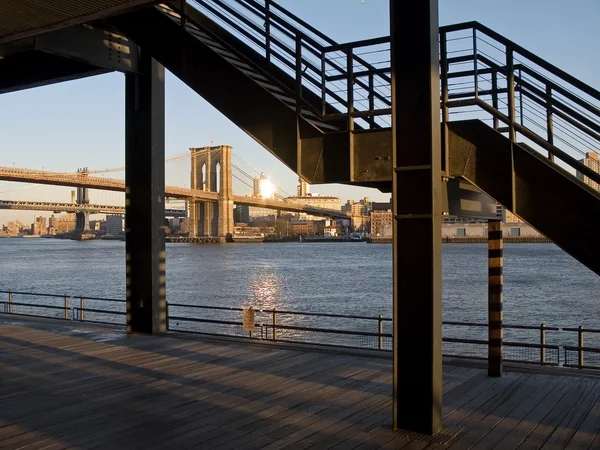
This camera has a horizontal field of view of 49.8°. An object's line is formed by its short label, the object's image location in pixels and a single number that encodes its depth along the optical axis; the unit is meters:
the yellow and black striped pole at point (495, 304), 9.49
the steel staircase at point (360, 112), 7.11
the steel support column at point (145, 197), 13.73
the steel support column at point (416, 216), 7.07
